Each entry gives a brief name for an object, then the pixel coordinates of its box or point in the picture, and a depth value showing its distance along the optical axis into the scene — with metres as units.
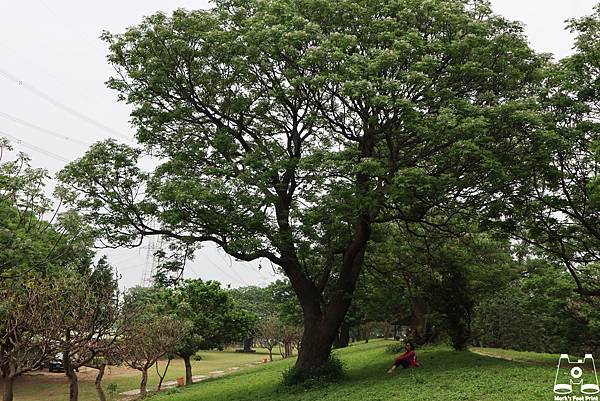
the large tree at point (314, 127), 12.47
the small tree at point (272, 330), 46.66
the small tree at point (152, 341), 24.11
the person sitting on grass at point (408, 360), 15.98
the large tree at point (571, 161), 12.27
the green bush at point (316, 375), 15.53
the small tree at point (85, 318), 11.58
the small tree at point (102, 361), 19.78
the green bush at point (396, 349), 22.38
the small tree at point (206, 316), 29.86
